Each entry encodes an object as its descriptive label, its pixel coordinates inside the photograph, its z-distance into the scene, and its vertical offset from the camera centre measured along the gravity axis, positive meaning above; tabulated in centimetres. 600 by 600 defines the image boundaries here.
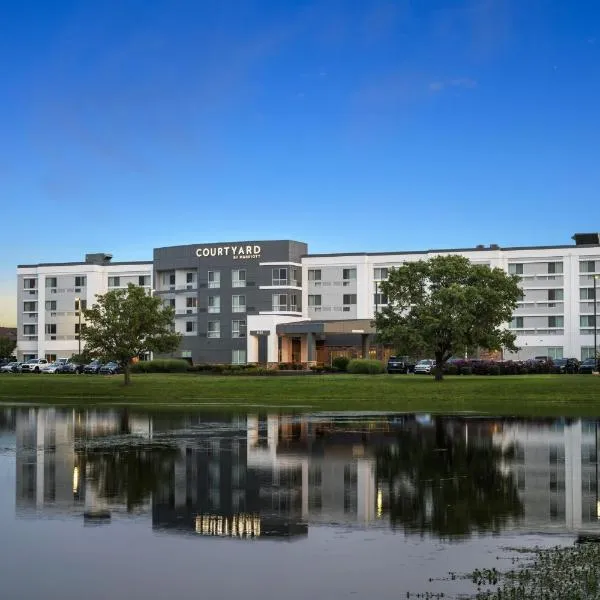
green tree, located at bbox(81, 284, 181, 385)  7544 +129
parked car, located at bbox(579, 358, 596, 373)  8962 -210
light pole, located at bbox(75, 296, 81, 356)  14430 +651
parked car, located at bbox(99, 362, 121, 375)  11338 -279
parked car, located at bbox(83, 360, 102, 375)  11756 -275
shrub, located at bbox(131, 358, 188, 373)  10338 -223
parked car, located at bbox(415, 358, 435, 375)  9381 -221
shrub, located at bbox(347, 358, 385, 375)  8956 -209
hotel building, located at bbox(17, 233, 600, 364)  12012 +637
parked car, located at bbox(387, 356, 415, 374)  9908 -223
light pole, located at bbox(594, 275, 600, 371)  9381 +396
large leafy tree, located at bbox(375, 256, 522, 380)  7056 +275
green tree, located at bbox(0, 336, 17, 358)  16388 -19
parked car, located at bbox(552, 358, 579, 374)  8794 -210
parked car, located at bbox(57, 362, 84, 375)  11794 -280
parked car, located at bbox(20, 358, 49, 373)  12575 -279
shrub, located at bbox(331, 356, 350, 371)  9650 -186
